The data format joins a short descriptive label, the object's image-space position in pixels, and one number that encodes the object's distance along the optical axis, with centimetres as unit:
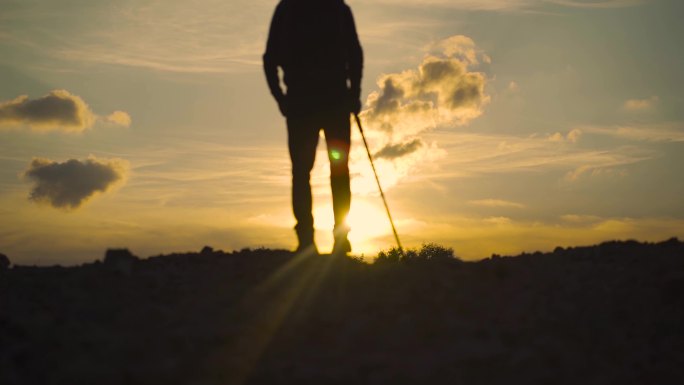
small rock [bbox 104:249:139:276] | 771
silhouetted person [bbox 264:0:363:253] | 973
